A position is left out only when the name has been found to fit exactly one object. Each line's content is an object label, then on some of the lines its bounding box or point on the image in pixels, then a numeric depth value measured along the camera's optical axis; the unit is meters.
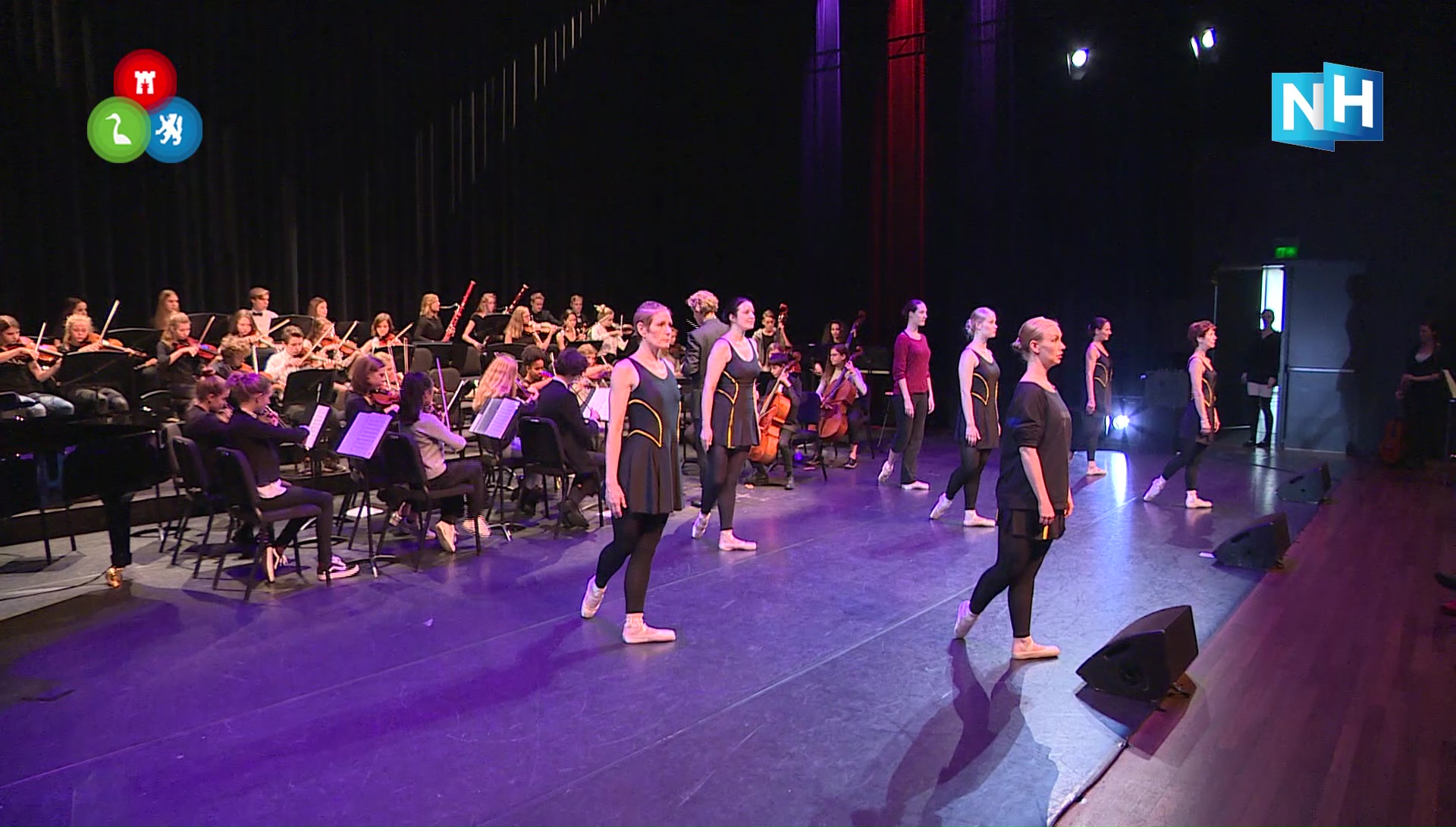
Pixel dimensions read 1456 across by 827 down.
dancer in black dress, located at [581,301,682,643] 4.56
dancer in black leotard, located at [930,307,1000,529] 7.14
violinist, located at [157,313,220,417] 8.34
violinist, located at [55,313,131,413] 8.02
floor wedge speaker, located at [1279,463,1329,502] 8.81
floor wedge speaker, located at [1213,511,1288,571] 6.36
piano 5.08
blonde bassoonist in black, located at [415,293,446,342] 11.54
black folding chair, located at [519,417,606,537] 7.05
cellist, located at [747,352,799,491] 8.96
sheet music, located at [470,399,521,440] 6.99
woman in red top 8.70
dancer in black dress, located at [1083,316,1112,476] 9.34
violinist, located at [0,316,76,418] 7.50
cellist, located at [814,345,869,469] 10.20
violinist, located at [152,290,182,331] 8.99
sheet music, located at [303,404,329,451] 6.29
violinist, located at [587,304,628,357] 13.25
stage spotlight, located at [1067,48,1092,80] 13.26
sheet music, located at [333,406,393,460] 5.82
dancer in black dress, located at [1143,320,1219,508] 7.77
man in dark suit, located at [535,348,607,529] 6.95
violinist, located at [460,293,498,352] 11.72
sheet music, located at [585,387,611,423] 7.67
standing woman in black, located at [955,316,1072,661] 4.24
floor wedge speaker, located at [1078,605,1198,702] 4.11
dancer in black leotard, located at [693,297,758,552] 6.37
